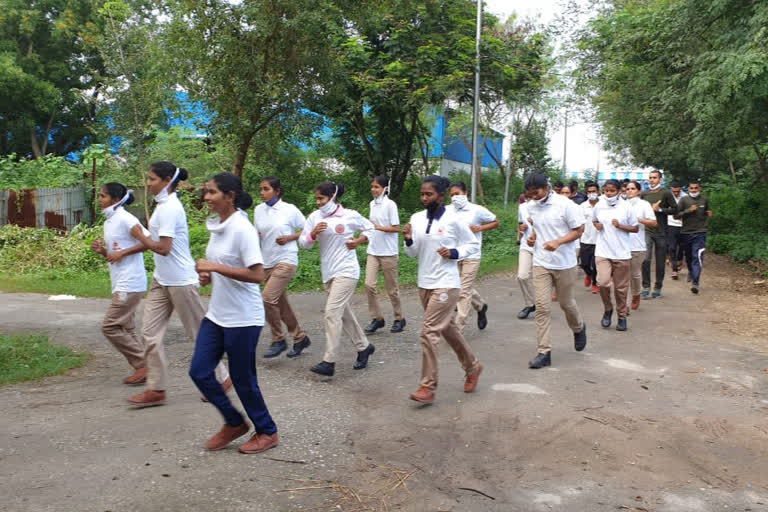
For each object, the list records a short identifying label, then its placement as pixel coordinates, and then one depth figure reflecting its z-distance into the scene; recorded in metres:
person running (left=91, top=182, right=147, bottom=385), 6.04
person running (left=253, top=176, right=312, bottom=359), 7.28
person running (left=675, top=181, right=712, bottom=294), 12.58
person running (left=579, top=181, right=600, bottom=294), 11.90
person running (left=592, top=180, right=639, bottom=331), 9.23
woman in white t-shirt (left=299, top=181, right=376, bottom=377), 6.93
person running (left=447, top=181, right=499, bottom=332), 8.09
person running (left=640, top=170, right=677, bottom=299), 11.64
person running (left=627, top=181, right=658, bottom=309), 10.05
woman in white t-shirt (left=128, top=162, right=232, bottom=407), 5.53
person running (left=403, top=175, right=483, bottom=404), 5.89
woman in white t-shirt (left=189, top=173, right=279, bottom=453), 4.57
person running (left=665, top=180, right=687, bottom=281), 13.53
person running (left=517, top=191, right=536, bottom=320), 9.77
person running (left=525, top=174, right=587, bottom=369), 7.24
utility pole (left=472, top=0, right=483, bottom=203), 17.78
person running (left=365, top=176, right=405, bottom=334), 8.86
